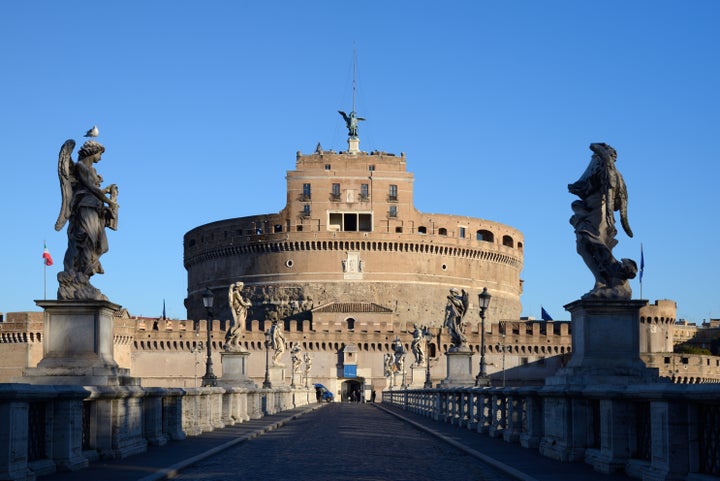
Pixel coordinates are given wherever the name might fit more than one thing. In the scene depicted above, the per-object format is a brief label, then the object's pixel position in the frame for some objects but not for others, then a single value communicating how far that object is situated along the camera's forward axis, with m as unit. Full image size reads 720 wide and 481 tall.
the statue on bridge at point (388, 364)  74.56
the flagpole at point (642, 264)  81.47
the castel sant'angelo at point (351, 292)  84.38
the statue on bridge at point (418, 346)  53.91
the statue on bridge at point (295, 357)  57.00
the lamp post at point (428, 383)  41.04
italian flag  55.06
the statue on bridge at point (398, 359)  63.90
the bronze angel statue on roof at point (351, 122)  107.69
